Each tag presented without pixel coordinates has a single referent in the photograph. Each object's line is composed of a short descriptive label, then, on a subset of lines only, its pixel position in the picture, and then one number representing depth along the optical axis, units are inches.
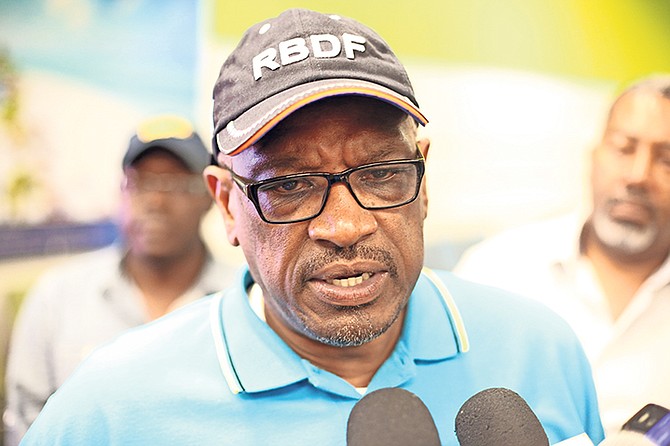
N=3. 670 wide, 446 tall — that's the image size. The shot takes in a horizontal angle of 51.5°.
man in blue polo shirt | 33.6
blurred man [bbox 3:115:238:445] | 60.5
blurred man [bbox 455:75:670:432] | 60.5
